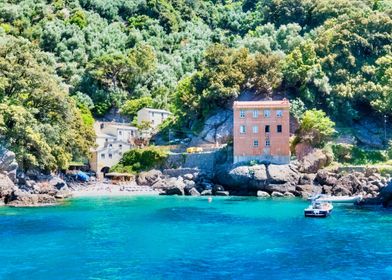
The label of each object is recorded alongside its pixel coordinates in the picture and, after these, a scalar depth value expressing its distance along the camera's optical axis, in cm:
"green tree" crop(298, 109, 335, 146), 7475
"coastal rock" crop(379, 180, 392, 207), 5812
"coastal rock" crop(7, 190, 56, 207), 5691
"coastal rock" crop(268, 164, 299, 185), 7000
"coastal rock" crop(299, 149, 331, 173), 7262
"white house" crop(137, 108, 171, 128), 9362
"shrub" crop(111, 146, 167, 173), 8250
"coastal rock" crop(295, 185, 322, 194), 6781
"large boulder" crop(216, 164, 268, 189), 7025
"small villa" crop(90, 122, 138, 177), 8756
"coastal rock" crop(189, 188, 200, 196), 7250
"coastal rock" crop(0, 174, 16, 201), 5812
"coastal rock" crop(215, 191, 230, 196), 7125
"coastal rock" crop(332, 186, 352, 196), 6646
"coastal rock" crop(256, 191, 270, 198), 6904
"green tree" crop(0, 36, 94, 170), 6275
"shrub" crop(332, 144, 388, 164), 7462
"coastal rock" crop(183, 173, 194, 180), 7644
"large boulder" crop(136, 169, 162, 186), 8062
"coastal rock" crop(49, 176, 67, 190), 7012
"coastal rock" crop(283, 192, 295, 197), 6856
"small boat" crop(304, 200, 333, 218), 4950
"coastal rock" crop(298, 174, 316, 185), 6988
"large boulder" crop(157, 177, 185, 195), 7338
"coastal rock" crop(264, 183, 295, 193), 6925
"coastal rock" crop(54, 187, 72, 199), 6479
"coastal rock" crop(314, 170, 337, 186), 6856
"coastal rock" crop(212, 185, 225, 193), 7281
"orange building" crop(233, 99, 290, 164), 7362
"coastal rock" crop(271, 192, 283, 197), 6856
